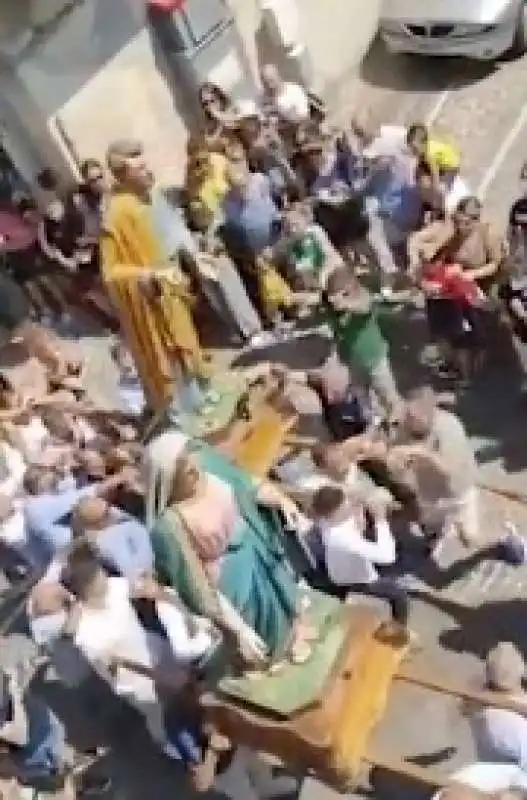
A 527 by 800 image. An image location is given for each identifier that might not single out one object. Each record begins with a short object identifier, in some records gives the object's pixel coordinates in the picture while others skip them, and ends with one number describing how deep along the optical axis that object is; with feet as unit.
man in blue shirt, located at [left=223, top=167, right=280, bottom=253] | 32.81
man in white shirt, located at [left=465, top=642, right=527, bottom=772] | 19.25
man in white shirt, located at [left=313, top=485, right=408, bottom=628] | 22.72
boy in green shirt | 26.81
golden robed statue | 28.09
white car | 41.19
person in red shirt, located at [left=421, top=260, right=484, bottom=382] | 28.53
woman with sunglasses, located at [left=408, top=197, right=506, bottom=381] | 28.48
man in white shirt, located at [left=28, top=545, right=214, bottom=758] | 20.71
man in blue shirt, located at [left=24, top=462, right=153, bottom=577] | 22.15
